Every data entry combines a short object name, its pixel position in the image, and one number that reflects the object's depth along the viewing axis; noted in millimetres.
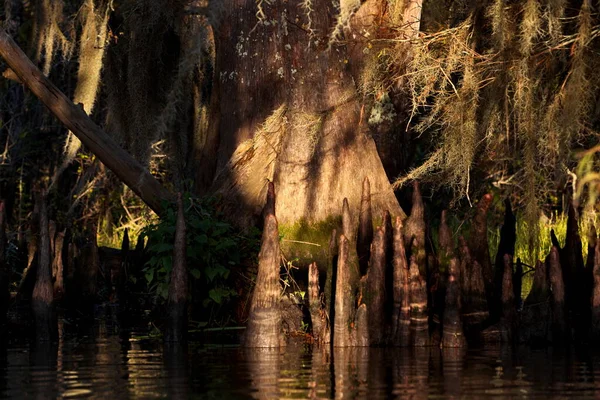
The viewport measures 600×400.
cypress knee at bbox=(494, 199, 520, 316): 13153
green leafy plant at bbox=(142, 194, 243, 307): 12911
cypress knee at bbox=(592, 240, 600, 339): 11086
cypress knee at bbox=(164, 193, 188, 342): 11968
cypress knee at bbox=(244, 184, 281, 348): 11394
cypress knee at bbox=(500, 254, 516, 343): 11328
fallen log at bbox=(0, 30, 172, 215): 14785
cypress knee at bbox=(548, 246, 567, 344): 11213
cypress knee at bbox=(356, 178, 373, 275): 12416
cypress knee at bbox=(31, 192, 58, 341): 12246
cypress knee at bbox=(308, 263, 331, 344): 11761
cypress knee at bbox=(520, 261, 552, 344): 11310
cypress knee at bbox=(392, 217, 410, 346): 11255
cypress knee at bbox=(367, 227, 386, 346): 11388
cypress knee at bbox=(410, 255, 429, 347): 11273
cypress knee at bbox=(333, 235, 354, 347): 11364
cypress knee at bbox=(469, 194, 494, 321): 11823
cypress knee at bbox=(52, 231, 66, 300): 15885
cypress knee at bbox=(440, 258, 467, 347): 11231
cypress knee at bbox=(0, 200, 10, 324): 12633
